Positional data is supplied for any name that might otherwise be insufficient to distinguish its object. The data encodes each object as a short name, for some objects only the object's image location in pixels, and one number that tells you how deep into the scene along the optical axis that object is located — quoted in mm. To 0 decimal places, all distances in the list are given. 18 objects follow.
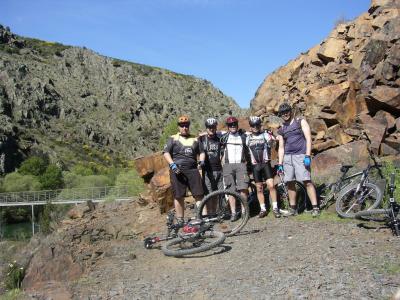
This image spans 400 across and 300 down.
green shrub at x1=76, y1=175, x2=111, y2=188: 67875
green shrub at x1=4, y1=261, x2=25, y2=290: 6742
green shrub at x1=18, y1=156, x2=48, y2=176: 79000
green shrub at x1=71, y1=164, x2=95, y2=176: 82450
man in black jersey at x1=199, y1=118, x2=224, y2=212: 8242
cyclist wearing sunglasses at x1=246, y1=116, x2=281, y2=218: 8352
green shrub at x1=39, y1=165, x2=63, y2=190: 73356
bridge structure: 32213
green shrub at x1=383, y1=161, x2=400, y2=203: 8395
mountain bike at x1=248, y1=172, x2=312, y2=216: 8727
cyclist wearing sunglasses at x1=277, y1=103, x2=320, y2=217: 7980
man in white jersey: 8297
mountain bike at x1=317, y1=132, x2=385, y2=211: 7777
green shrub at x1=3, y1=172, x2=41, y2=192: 69538
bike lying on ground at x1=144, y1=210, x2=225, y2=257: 6641
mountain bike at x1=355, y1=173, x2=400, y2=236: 6531
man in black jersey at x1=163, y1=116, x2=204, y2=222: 7926
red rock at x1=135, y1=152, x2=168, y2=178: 12672
